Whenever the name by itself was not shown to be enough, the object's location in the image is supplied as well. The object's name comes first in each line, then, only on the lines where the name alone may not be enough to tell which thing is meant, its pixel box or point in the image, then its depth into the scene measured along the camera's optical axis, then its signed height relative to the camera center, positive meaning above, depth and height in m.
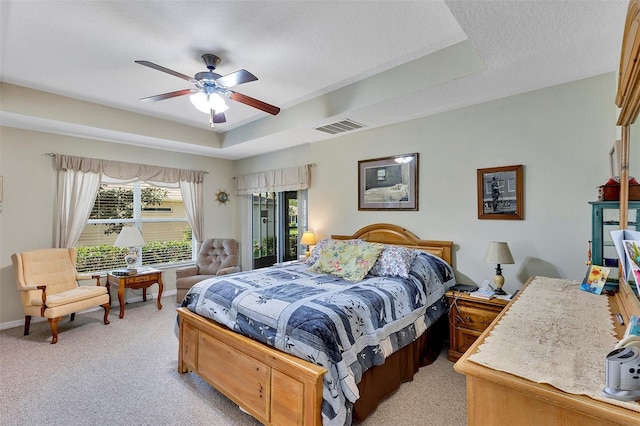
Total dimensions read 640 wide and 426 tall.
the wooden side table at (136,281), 4.04 -1.01
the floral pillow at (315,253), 3.53 -0.55
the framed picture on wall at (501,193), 2.85 +0.12
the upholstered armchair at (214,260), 4.66 -0.86
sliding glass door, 5.29 -0.35
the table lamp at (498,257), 2.66 -0.46
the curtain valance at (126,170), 4.17 +0.60
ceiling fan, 2.34 +0.97
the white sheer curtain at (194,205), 5.36 +0.05
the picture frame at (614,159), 2.05 +0.34
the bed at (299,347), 1.73 -0.96
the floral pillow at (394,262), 2.83 -0.54
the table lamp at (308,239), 4.43 -0.47
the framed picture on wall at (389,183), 3.58 +0.29
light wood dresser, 0.81 -0.60
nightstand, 2.59 -1.00
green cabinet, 1.86 -0.19
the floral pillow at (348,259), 2.93 -0.54
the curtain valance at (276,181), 4.72 +0.46
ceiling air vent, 3.65 +1.01
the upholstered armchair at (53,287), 3.33 -0.94
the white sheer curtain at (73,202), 4.10 +0.10
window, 4.51 -0.26
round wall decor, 5.86 +0.23
